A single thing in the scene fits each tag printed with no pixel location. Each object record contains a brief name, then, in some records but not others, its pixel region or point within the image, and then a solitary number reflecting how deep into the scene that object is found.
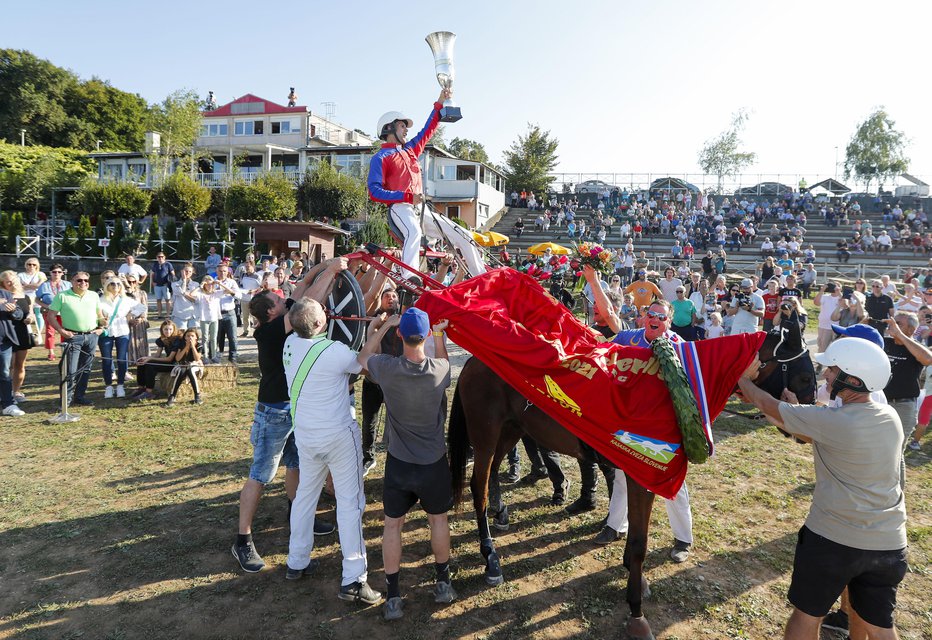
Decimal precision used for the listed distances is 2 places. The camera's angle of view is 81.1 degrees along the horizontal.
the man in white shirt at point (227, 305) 11.42
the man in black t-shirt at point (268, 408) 4.40
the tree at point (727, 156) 54.03
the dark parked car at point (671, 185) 38.38
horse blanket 3.56
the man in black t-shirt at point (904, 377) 5.68
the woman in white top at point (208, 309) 10.89
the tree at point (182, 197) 34.09
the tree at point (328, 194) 34.44
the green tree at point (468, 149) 64.44
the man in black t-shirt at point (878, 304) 10.87
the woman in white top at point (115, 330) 8.95
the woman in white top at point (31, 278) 9.73
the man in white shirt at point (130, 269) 12.86
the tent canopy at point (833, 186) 37.12
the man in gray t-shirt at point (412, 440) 3.71
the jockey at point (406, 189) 5.66
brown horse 3.58
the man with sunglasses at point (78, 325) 8.24
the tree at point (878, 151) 54.00
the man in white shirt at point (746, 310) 9.47
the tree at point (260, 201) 32.78
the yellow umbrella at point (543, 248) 17.94
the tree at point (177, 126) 42.97
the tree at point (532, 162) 45.81
